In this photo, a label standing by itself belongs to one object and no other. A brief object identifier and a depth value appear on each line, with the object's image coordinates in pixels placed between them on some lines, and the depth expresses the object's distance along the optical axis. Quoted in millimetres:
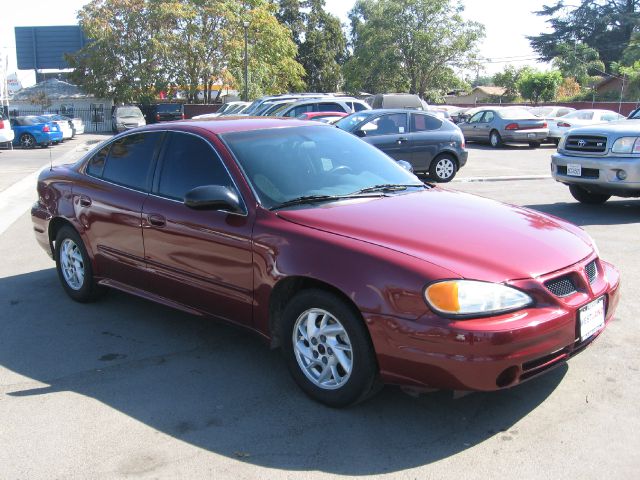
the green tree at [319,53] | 70312
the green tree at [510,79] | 56403
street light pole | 36594
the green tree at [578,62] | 58344
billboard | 63000
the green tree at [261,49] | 42125
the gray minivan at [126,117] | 33969
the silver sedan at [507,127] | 24016
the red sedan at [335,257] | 3332
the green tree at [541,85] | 48831
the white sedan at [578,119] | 24219
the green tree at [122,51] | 41594
